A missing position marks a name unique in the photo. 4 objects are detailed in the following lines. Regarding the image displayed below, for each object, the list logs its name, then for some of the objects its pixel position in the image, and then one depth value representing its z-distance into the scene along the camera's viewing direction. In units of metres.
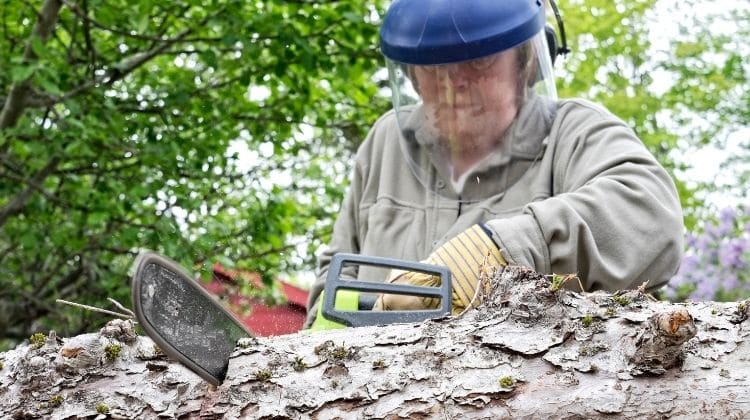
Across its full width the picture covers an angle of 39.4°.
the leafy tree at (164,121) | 4.97
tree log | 1.64
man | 2.44
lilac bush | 7.15
